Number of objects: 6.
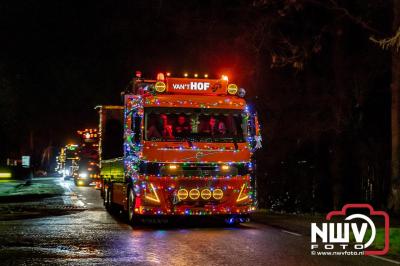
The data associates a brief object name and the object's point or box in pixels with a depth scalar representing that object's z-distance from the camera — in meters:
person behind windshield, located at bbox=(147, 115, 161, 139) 15.32
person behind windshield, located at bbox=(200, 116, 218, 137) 15.62
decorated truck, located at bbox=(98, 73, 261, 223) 15.20
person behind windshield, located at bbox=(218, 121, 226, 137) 15.67
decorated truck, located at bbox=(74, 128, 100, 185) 40.62
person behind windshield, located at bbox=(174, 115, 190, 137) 15.47
